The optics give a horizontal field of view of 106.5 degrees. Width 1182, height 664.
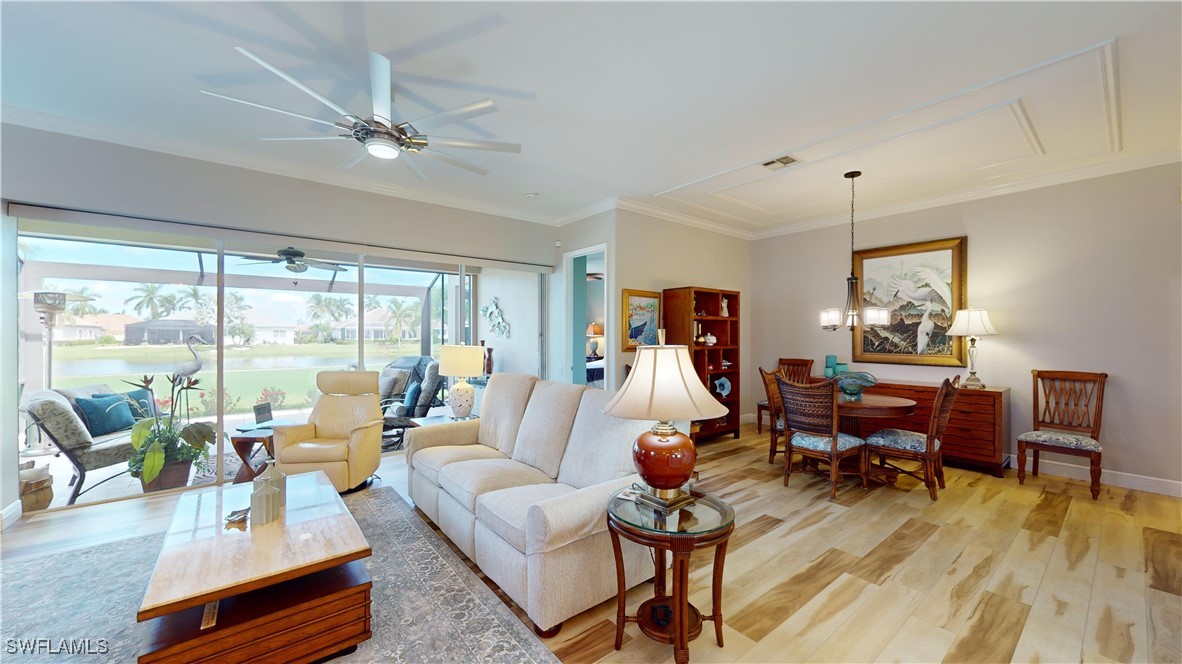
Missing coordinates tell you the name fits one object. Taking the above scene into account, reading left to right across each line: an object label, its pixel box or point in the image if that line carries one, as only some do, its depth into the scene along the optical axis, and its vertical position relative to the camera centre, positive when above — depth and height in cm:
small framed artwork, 507 +14
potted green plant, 357 -93
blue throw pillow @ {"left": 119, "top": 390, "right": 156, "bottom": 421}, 366 -60
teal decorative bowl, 388 -50
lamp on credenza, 430 +2
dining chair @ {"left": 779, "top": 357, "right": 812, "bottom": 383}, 582 -54
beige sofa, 196 -89
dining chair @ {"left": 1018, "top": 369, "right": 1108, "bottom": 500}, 369 -82
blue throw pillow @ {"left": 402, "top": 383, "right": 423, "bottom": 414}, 510 -77
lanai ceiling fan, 419 +68
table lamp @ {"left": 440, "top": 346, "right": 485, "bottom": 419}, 393 -34
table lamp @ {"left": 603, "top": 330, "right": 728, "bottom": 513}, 188 -35
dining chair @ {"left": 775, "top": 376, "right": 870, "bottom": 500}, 362 -86
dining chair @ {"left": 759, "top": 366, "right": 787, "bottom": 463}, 415 -77
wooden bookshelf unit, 524 -6
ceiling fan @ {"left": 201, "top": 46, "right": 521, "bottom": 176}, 217 +115
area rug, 191 -136
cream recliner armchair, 355 -89
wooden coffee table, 162 -110
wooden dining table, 360 -66
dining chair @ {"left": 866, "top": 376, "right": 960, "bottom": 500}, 354 -96
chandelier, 429 +14
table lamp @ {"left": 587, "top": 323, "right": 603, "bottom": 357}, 744 -10
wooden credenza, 412 -95
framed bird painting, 477 +35
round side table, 172 -85
